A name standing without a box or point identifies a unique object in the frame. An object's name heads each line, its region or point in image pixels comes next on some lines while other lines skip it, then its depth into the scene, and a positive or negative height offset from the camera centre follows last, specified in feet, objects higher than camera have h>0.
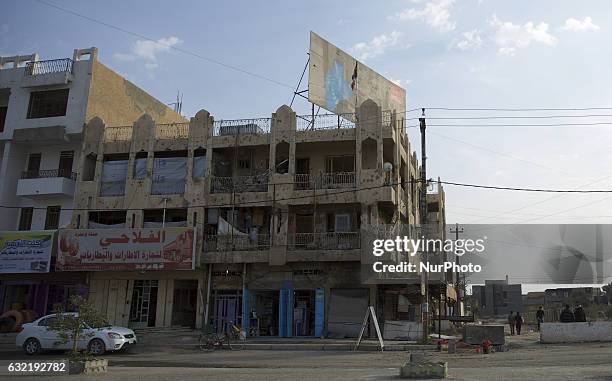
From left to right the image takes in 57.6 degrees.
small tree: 48.12 -1.92
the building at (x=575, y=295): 207.34 +8.99
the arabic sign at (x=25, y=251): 99.45 +8.05
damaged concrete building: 94.12 +16.38
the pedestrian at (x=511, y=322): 116.98 -1.53
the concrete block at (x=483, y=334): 73.05 -2.57
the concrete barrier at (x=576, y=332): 82.64 -2.10
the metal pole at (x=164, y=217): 101.61 +15.18
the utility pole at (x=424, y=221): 79.15 +13.20
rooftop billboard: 105.50 +45.38
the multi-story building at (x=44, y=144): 105.91 +29.92
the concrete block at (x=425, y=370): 39.75 -4.09
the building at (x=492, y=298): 280.51 +8.31
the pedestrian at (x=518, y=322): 112.88 -1.41
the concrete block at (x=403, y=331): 85.61 -2.92
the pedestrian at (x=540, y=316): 109.50 +0.07
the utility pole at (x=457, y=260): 137.13 +11.64
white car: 67.21 -4.95
